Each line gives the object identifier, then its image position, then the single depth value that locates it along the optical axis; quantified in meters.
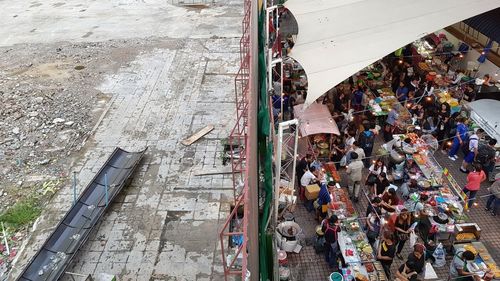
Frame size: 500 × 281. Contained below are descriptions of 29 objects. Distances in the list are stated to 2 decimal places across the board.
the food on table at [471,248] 7.44
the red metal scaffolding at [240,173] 4.40
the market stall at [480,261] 7.10
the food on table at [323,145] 10.38
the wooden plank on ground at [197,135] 11.46
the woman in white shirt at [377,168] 9.11
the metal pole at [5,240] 8.58
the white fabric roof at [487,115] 9.84
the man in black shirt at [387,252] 7.25
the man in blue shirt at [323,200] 8.33
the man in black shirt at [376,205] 8.12
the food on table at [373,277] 7.12
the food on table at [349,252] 7.48
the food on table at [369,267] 7.24
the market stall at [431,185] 8.04
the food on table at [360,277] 7.02
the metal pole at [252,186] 4.61
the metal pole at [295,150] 6.76
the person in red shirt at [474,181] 8.62
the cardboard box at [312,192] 8.92
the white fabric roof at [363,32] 9.51
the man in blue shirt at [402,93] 12.05
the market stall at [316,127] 9.75
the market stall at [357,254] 7.19
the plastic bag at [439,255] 7.62
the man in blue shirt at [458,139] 10.22
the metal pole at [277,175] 6.64
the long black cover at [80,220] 7.82
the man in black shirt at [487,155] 9.41
